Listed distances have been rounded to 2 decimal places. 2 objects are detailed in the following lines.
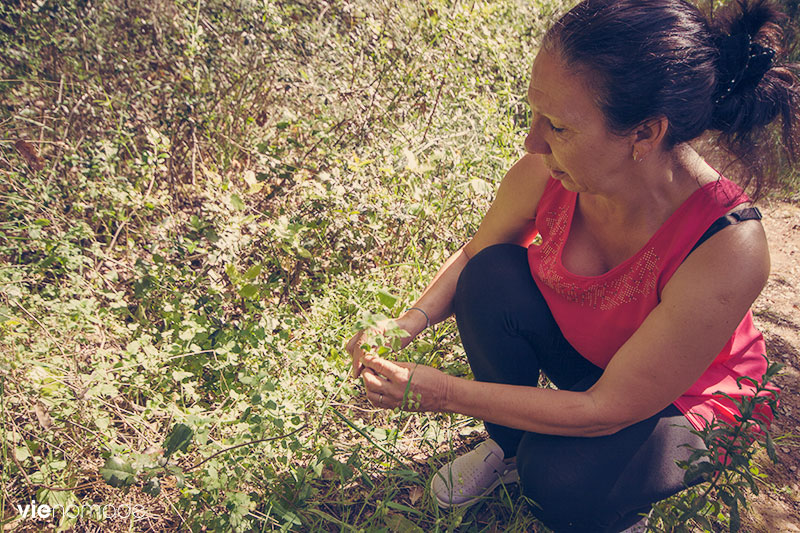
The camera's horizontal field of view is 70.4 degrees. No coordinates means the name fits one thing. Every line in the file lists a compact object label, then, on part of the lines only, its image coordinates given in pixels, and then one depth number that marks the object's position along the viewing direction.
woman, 1.33
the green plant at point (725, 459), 1.26
